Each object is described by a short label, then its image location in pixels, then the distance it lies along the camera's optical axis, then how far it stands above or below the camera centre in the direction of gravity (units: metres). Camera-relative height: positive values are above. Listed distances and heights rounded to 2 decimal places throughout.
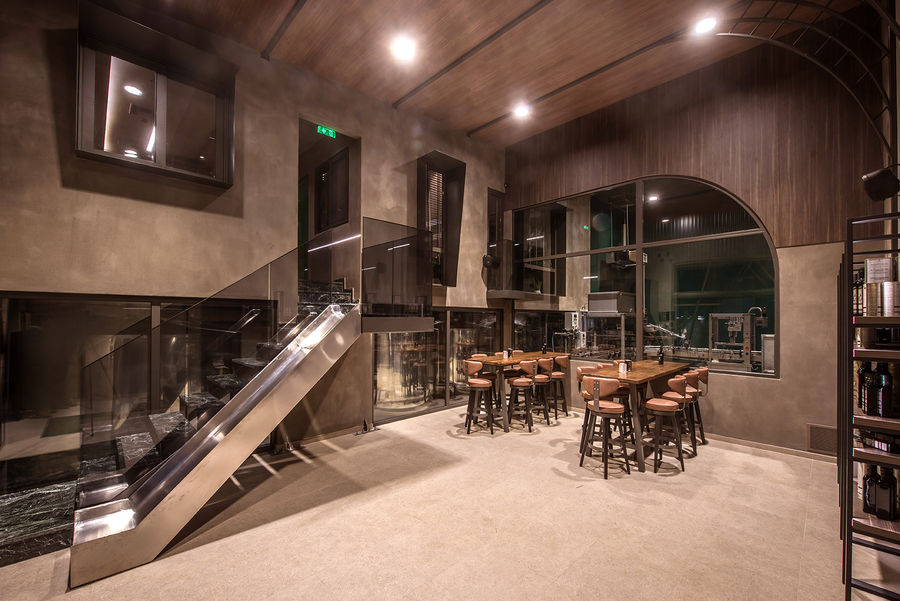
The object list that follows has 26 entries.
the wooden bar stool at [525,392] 5.74 -1.33
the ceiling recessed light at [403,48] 4.92 +3.34
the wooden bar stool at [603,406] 4.06 -1.06
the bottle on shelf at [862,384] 2.48 -0.50
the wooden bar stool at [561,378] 6.52 -1.22
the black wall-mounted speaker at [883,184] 2.85 +0.94
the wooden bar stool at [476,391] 5.56 -1.26
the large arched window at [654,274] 5.61 +0.66
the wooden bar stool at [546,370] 6.14 -1.03
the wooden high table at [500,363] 5.88 -0.87
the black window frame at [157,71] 3.50 +2.42
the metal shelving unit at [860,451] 2.04 -0.78
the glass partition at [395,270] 4.36 +0.42
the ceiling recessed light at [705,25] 4.29 +3.17
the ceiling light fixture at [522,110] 6.57 +3.37
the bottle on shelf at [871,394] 2.25 -0.50
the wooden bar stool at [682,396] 4.45 -1.08
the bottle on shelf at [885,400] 2.18 -0.51
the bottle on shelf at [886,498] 2.18 -1.07
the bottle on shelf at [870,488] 2.25 -1.04
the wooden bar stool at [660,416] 4.20 -1.24
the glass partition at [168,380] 2.90 -0.64
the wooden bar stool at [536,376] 5.94 -1.09
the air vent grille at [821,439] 4.61 -1.56
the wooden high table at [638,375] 4.22 -0.83
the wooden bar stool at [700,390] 5.01 -1.06
